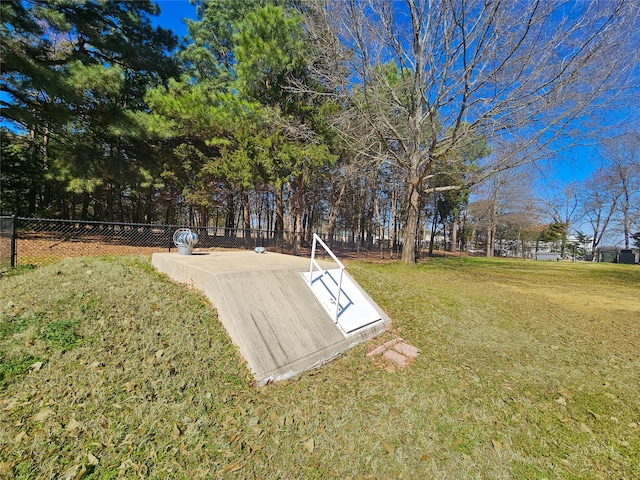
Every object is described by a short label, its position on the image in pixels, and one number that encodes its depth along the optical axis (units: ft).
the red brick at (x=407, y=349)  12.01
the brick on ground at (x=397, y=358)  11.12
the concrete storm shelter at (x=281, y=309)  9.66
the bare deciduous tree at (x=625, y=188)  73.11
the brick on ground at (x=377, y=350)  11.61
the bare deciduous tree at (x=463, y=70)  22.67
